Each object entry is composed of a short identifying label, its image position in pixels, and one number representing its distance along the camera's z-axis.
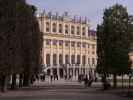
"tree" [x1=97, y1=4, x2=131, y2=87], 54.97
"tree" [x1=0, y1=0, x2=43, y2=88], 44.69
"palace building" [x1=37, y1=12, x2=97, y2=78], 148.62
